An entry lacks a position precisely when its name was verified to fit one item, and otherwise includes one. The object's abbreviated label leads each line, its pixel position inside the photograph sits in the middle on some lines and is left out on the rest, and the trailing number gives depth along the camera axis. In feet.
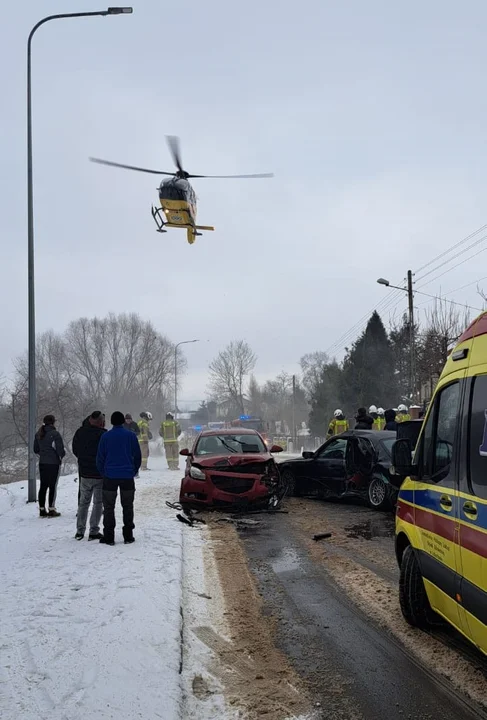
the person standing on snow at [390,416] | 49.76
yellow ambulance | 11.82
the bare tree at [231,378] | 305.32
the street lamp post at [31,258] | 44.78
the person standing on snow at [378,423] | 62.75
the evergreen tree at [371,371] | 147.74
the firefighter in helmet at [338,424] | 59.41
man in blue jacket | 27.43
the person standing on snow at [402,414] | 61.67
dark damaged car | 36.29
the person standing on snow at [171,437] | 68.39
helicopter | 60.18
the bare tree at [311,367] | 320.27
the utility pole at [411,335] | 91.79
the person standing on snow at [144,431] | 66.54
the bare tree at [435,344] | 94.02
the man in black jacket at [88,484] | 29.12
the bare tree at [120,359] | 237.66
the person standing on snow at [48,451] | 34.94
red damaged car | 36.86
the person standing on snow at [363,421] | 50.78
